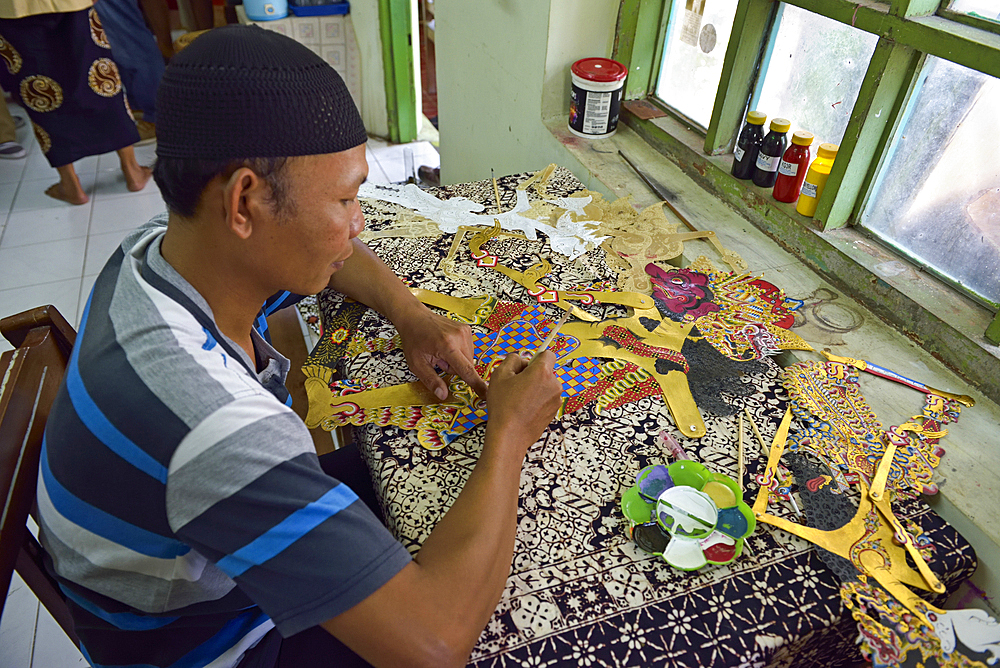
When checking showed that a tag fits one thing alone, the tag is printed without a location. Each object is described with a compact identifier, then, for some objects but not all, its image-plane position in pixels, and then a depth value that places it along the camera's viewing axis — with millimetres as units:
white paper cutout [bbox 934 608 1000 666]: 760
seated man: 611
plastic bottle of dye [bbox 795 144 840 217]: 1361
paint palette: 829
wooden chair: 731
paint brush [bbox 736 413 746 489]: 946
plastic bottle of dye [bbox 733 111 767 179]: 1507
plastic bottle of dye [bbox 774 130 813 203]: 1413
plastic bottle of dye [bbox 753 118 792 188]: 1468
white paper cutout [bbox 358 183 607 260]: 1476
